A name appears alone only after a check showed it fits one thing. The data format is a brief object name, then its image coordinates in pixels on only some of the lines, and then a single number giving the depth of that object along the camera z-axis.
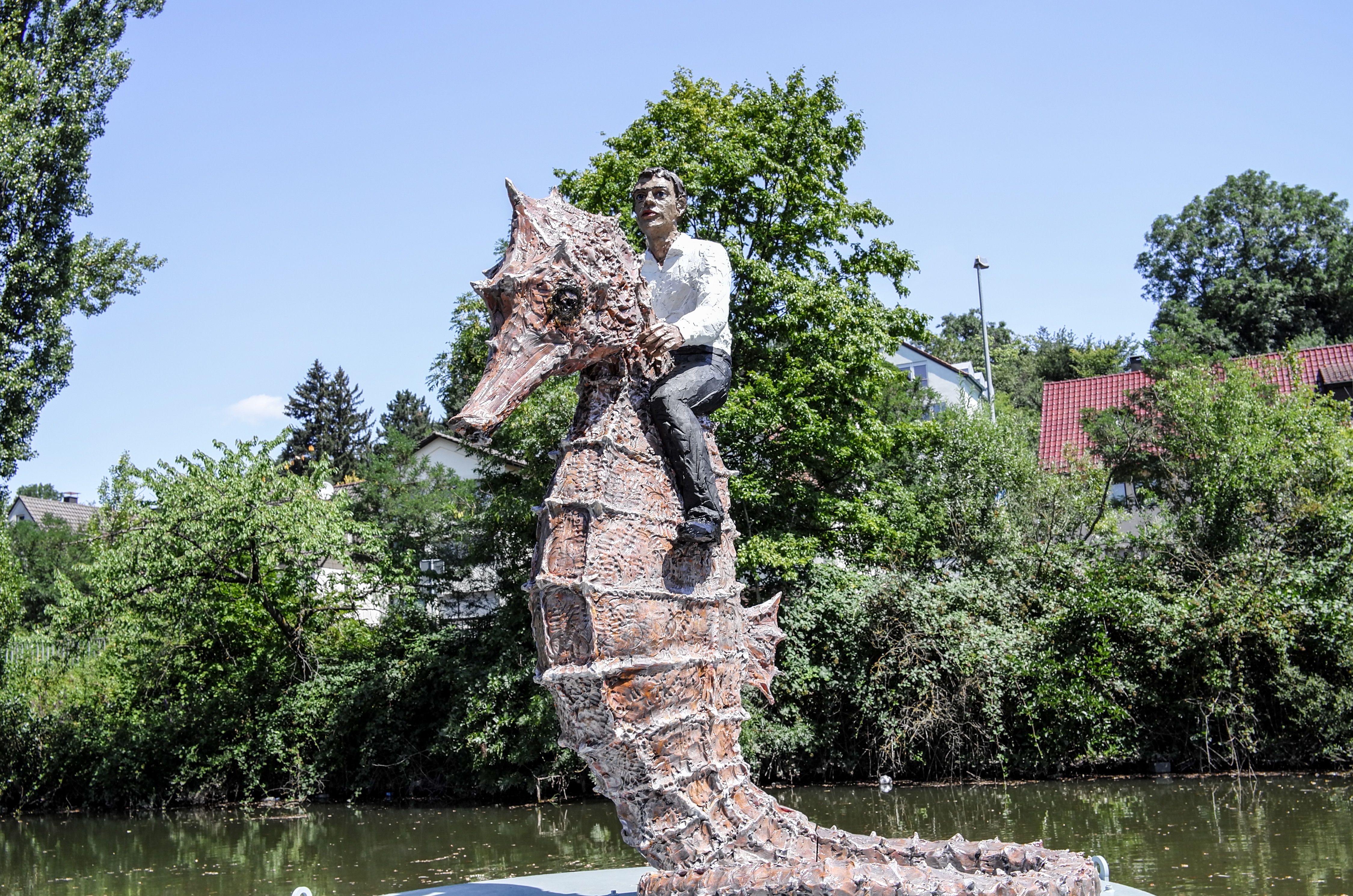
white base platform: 5.89
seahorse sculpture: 4.54
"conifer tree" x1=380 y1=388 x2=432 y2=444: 46.28
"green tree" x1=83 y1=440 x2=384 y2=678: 14.97
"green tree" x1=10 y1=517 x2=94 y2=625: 30.48
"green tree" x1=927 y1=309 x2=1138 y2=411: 40.28
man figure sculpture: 4.79
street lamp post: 24.06
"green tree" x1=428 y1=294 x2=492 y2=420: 16.17
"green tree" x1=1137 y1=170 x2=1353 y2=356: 36.72
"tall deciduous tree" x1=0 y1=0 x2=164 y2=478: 15.02
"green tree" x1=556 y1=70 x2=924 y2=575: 15.16
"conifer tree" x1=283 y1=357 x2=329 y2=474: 43.28
